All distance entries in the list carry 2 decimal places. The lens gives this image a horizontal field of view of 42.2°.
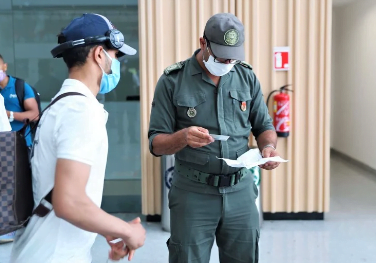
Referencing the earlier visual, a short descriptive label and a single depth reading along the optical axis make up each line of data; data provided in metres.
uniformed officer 2.39
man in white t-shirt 1.37
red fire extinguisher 4.71
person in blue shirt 4.51
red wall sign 4.78
